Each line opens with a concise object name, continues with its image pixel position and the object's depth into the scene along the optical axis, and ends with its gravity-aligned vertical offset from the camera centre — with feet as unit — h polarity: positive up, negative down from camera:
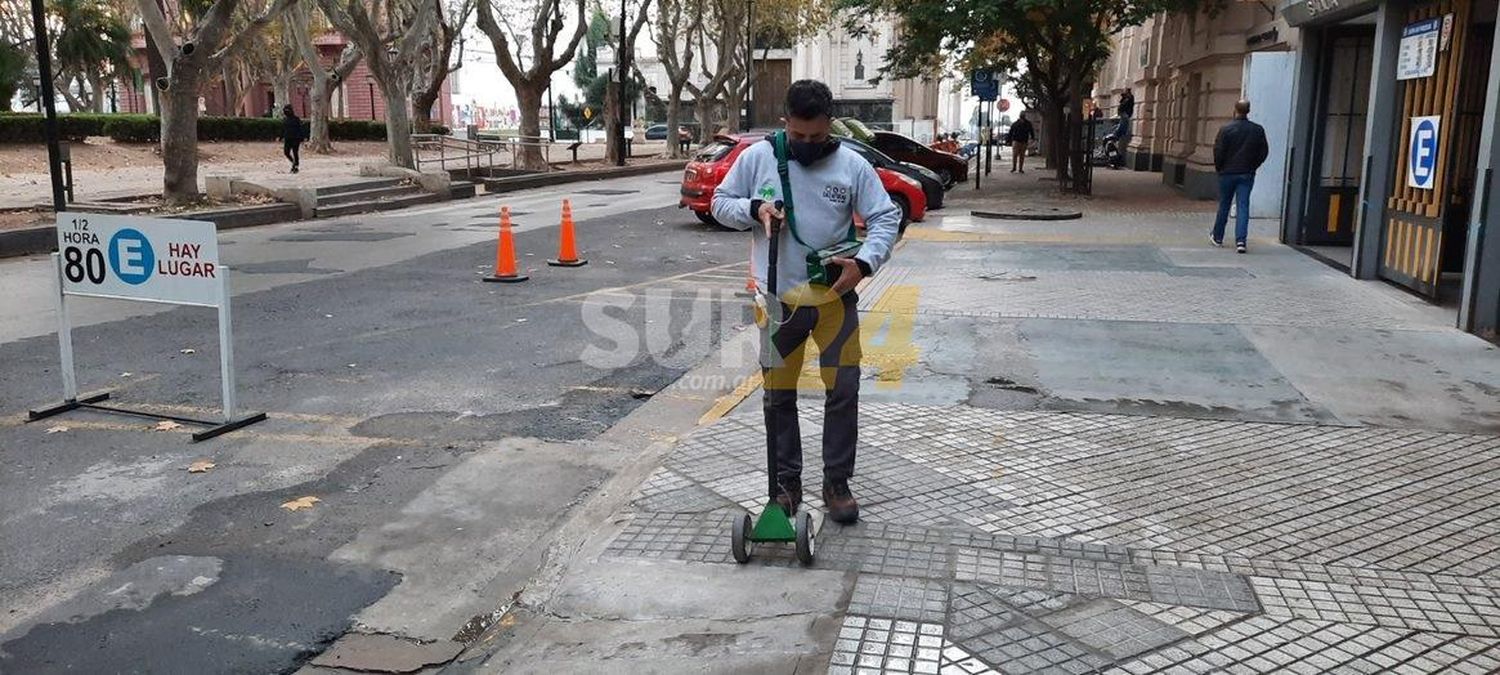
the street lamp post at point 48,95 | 52.26 +1.42
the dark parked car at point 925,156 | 85.81 -1.35
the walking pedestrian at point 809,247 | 14.25 -1.42
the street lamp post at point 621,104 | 116.88 +3.09
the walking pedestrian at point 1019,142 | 109.29 -0.21
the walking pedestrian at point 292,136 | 90.74 -0.51
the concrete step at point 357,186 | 71.92 -3.67
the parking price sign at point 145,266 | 20.70 -2.57
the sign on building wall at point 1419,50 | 33.01 +2.83
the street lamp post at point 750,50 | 138.34 +11.34
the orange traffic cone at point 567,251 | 44.21 -4.59
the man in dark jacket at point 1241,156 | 44.19 -0.51
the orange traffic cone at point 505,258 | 40.37 -4.44
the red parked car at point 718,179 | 57.57 -2.32
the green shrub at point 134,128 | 96.58 -0.02
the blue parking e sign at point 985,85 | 87.74 +4.18
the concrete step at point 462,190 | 82.34 -4.21
